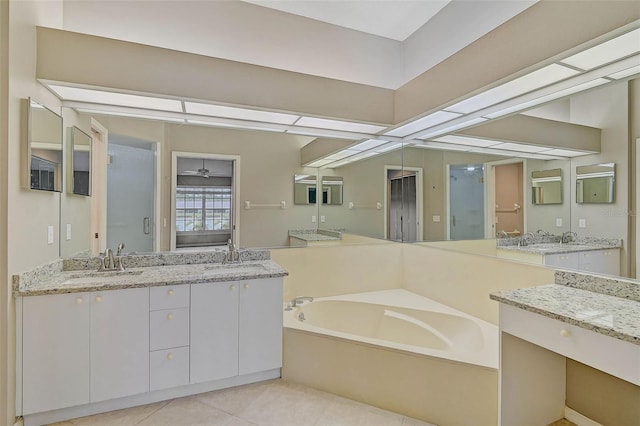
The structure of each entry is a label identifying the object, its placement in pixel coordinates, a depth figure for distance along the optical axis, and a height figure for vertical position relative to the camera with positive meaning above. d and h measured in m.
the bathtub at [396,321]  2.38 -0.97
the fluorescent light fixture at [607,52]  1.46 +0.85
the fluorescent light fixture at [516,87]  1.78 +0.85
